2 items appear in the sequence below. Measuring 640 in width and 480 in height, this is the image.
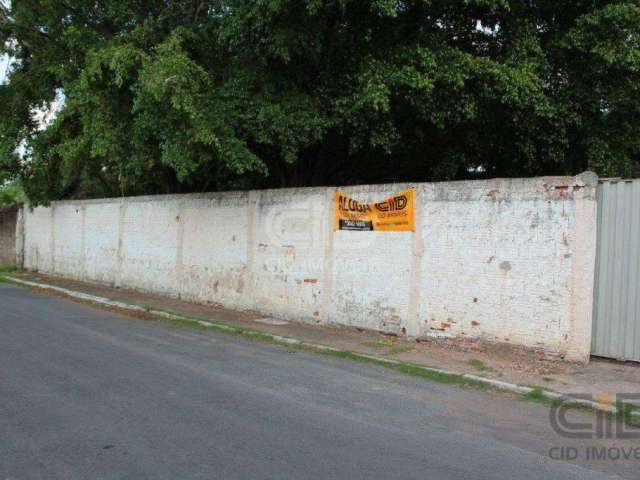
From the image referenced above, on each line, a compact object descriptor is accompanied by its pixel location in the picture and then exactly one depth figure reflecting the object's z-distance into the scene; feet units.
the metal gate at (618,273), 27.30
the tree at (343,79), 35.88
